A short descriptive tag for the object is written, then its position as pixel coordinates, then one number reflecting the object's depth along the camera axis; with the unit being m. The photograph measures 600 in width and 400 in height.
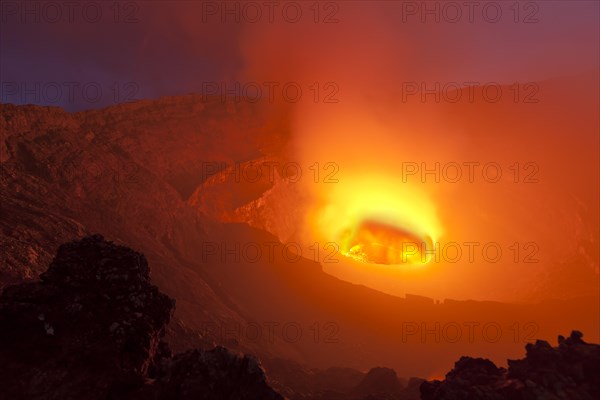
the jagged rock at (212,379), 11.76
